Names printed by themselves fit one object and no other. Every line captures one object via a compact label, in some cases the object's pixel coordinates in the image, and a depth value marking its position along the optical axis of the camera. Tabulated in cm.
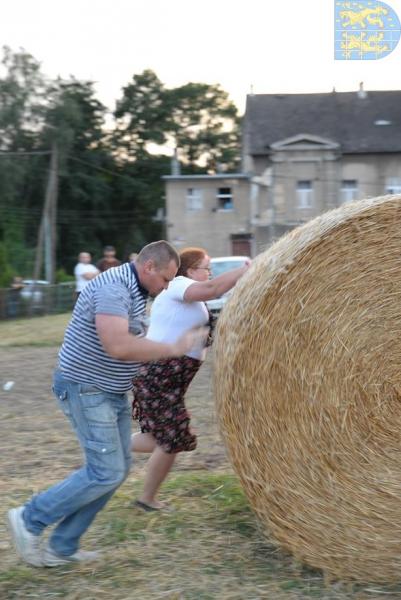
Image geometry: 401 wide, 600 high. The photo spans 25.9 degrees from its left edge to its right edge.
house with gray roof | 3825
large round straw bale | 421
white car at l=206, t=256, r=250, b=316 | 1994
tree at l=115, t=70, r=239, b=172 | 5550
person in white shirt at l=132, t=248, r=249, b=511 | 507
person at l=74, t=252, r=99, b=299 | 1440
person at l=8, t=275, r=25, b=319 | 2430
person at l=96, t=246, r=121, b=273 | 1161
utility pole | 3748
